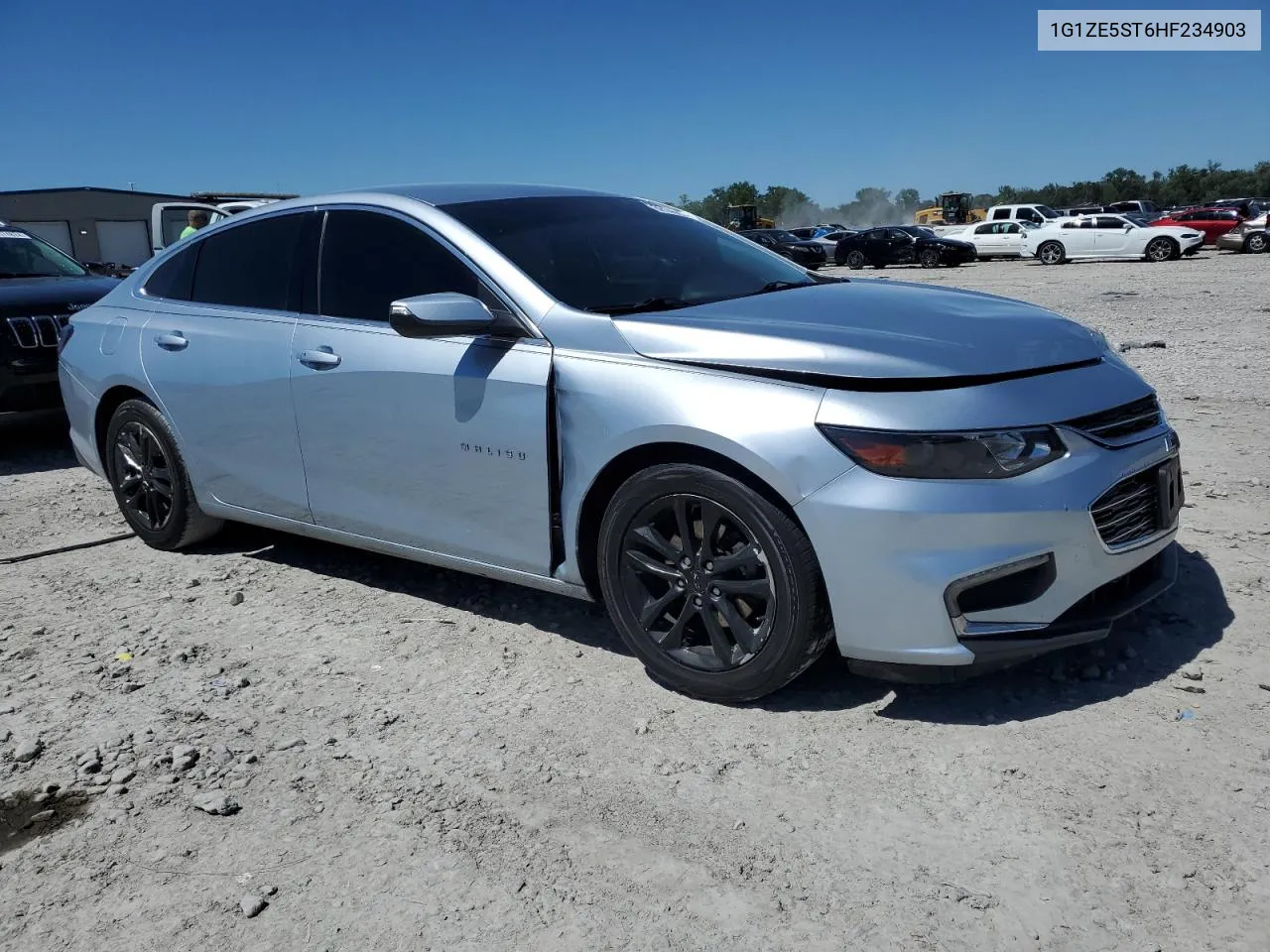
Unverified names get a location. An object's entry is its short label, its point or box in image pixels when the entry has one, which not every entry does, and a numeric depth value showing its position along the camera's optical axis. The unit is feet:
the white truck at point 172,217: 40.37
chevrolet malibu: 10.02
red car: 112.68
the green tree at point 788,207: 395.75
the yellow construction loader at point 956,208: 198.49
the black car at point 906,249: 113.80
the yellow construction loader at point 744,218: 191.94
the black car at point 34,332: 24.27
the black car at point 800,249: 122.01
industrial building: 119.96
